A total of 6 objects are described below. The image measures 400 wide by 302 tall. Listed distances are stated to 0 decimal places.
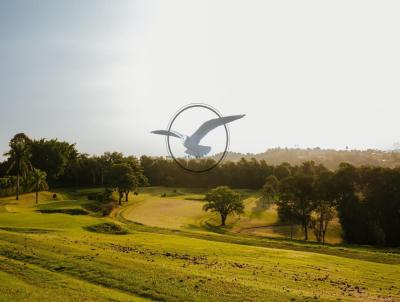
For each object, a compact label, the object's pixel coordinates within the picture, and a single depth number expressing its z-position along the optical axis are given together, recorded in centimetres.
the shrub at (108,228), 5459
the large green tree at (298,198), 7612
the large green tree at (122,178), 10231
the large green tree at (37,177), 9564
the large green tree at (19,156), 9339
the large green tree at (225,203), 8581
